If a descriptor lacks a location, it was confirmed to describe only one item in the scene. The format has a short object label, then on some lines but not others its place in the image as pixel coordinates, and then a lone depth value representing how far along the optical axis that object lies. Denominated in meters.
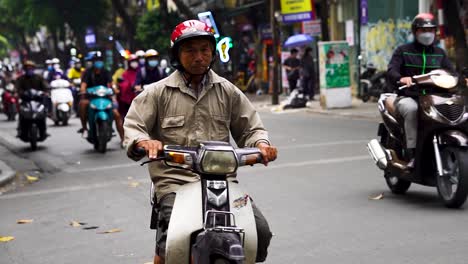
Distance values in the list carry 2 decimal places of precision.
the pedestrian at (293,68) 29.67
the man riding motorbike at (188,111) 4.76
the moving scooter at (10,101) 29.06
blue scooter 15.95
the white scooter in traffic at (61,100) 24.58
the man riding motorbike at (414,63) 8.91
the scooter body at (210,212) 4.20
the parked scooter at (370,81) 25.97
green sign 25.33
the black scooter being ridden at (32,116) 17.14
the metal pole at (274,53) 29.52
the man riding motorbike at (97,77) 16.58
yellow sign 30.47
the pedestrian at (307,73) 29.36
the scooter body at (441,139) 8.36
